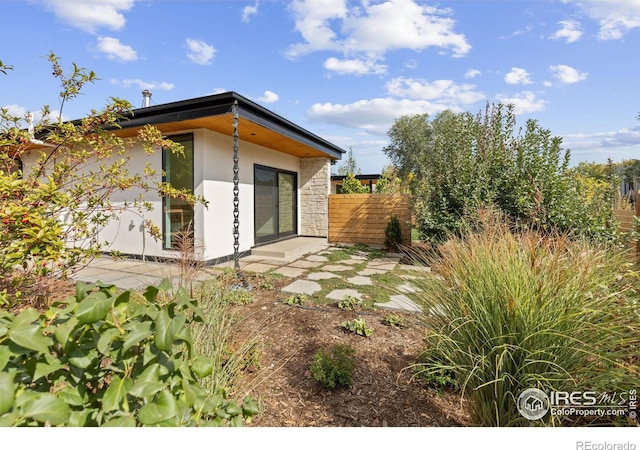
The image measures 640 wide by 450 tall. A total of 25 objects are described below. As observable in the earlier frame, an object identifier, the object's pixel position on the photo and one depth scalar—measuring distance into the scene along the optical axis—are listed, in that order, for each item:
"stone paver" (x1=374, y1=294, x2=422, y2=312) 3.44
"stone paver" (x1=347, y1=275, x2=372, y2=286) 4.55
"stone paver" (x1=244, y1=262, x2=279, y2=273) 5.46
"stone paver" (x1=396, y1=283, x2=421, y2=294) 4.32
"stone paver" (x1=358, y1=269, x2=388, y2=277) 5.18
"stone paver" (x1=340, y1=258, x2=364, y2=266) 6.13
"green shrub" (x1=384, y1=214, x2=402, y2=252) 7.81
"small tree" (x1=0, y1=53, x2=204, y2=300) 1.43
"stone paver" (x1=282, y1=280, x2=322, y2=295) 4.10
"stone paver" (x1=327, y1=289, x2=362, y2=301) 3.85
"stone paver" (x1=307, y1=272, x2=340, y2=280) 4.86
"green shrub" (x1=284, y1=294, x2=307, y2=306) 3.52
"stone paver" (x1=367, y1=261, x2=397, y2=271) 5.65
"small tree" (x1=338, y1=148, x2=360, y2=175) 20.68
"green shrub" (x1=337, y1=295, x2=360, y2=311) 3.38
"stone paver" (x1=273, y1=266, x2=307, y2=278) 5.06
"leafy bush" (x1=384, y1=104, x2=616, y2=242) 5.16
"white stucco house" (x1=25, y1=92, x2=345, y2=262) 5.12
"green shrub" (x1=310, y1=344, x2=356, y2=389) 2.00
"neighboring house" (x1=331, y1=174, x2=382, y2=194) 15.34
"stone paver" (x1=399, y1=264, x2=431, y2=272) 5.60
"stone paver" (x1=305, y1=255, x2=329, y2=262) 6.42
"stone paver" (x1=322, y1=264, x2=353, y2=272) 5.46
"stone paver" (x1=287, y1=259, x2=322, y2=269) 5.80
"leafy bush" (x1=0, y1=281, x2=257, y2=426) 0.63
